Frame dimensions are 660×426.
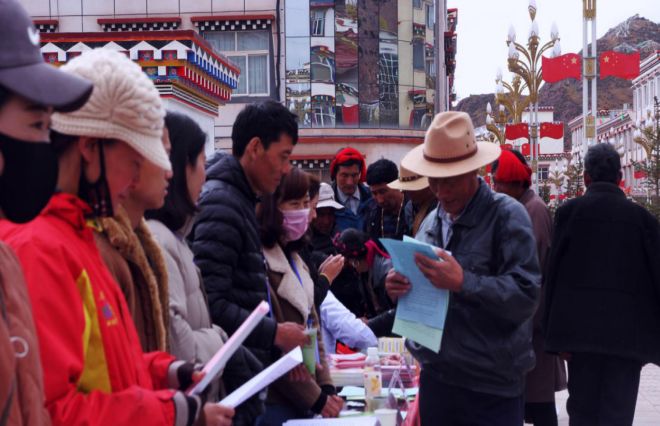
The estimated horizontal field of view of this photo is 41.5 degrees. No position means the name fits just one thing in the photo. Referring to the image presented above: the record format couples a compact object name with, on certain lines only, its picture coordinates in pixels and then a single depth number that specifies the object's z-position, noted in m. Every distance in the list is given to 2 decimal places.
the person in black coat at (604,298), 5.58
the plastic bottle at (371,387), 4.47
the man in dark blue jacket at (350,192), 7.34
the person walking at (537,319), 6.14
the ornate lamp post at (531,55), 19.75
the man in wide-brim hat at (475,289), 3.68
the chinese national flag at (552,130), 26.30
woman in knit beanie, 1.82
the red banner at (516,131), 25.98
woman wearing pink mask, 3.85
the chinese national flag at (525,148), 53.39
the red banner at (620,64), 19.11
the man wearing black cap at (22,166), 1.57
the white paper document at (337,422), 3.72
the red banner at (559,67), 19.53
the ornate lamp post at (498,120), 27.48
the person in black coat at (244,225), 3.34
